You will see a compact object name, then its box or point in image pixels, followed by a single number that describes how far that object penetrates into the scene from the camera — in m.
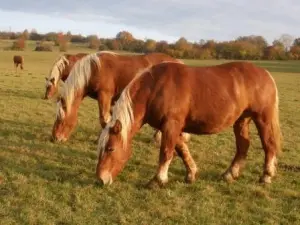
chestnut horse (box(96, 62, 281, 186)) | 5.56
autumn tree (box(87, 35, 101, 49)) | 83.02
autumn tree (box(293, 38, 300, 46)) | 88.54
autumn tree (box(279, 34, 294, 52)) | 90.81
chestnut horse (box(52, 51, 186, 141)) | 7.99
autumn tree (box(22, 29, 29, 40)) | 106.24
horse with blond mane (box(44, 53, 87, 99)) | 12.41
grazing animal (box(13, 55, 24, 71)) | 36.31
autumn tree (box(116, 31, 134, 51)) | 76.81
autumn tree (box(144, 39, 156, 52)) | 72.38
